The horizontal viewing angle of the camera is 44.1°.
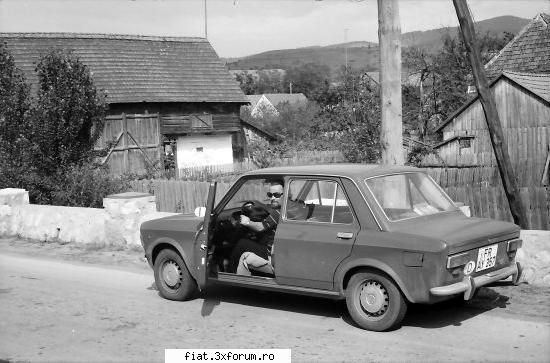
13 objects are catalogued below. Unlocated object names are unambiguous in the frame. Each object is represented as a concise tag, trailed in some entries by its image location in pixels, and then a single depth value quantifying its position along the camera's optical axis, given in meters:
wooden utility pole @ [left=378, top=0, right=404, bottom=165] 9.49
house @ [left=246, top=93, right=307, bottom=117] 64.88
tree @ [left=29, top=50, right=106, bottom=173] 17.92
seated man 7.50
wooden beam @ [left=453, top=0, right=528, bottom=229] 10.22
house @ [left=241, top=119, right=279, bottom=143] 43.50
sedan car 6.28
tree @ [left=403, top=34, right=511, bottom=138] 35.92
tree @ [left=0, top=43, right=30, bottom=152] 17.62
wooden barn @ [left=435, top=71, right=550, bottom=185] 20.53
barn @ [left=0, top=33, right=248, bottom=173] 33.44
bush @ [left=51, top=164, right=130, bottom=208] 17.08
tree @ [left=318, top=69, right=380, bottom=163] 22.25
